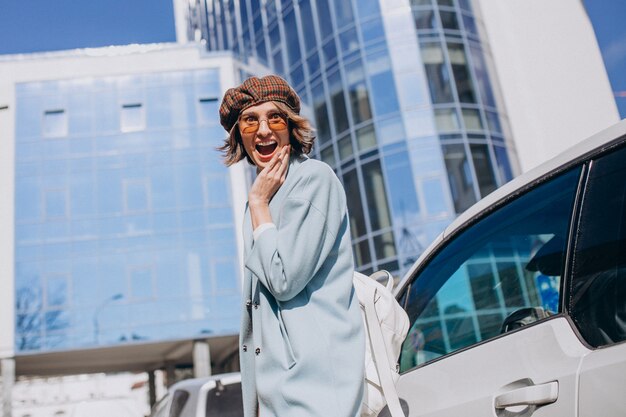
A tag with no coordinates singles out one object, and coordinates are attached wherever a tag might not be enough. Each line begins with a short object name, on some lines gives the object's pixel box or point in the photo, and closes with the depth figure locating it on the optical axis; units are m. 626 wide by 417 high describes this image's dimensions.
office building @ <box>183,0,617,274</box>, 23.08
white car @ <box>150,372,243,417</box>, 6.35
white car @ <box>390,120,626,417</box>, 1.84
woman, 1.60
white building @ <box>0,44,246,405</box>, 27.61
